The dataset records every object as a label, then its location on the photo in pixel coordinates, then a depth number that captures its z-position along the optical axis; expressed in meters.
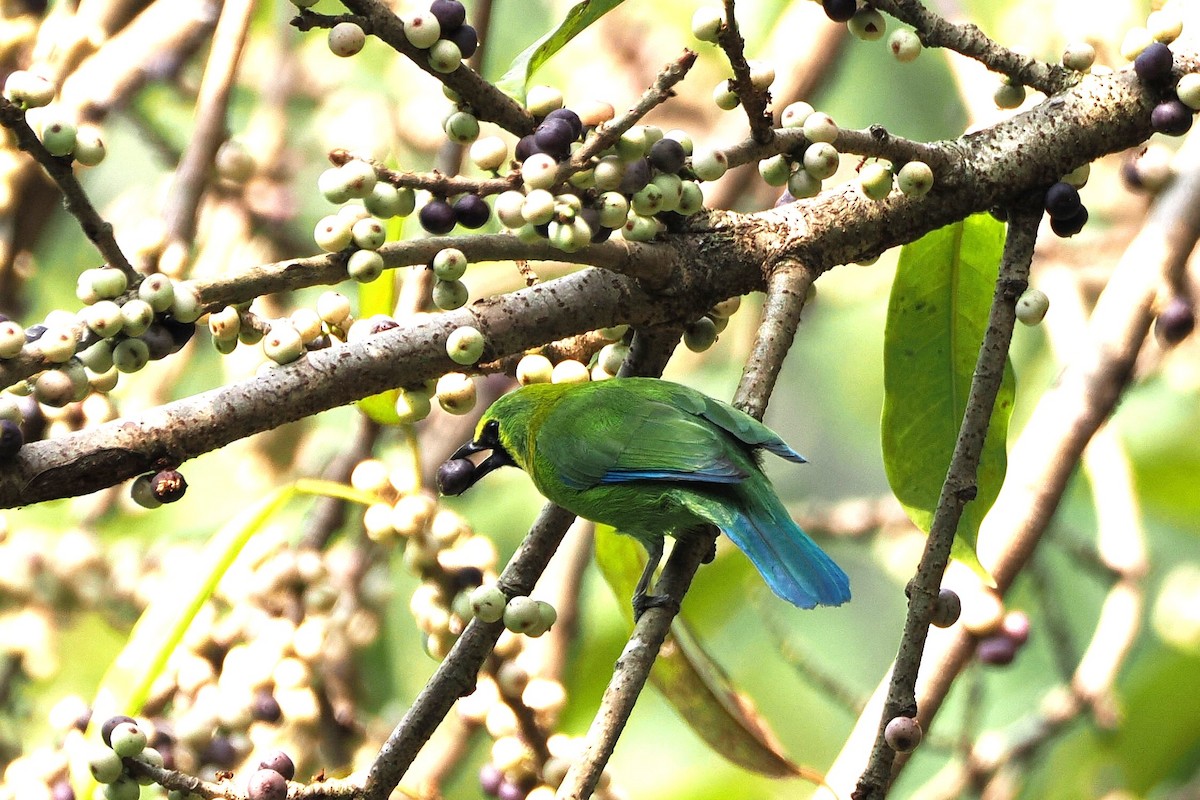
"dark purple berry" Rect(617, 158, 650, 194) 5.36
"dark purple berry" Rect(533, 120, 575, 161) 5.33
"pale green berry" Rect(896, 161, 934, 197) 5.42
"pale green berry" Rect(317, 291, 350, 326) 5.39
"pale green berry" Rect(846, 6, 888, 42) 5.42
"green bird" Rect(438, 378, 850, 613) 5.48
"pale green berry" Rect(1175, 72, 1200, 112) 5.45
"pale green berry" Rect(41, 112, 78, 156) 5.32
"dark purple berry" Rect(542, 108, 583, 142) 5.34
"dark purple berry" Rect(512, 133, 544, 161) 5.34
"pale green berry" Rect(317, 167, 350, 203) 5.35
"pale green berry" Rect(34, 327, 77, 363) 5.32
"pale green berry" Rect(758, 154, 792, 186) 5.41
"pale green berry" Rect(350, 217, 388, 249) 5.34
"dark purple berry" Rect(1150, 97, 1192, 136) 5.45
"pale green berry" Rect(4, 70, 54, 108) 5.33
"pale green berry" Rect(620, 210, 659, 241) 5.38
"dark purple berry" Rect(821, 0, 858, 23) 5.41
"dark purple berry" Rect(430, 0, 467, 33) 5.34
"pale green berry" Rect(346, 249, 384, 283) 5.34
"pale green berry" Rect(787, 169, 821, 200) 5.40
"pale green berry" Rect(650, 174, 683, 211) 5.37
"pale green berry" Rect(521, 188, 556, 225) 5.34
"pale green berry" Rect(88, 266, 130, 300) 5.33
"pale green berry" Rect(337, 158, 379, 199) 5.34
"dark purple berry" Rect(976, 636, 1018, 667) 5.61
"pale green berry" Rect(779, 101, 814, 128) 5.40
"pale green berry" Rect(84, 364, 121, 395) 5.35
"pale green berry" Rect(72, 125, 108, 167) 5.34
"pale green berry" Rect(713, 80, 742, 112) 5.39
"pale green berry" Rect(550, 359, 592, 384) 5.47
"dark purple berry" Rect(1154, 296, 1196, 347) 5.62
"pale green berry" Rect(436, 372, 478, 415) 5.42
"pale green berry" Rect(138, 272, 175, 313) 5.33
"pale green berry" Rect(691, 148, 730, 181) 5.37
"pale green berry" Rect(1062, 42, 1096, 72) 5.47
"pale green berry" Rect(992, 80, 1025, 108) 5.47
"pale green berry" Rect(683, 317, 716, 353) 5.43
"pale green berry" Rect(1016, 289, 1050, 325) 5.45
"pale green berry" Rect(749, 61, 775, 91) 5.39
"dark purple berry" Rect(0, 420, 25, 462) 5.30
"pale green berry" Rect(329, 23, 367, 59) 5.34
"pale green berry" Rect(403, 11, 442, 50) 5.33
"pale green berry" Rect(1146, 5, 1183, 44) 5.48
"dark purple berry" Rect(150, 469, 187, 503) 5.32
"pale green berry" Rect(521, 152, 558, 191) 5.33
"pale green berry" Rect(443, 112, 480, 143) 5.36
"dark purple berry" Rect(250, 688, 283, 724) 5.59
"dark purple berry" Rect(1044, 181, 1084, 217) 5.45
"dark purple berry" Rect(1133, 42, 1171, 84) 5.46
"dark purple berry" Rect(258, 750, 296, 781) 5.37
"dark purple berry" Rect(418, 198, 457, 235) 5.35
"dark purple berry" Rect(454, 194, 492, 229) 5.36
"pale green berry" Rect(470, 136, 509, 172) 5.37
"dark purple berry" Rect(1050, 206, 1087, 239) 5.45
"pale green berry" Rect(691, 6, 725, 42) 5.36
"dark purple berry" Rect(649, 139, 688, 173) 5.36
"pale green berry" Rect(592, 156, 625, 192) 5.35
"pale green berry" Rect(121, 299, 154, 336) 5.33
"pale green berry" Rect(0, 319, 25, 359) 5.31
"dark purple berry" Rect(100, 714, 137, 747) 5.37
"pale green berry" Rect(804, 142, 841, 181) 5.38
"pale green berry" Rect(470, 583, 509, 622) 5.38
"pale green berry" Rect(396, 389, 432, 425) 5.41
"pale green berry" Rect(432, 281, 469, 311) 5.37
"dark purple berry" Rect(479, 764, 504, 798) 5.55
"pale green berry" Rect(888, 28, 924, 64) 5.43
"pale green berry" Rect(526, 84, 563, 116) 5.36
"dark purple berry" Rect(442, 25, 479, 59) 5.34
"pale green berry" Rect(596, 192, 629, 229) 5.35
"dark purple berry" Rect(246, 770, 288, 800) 5.35
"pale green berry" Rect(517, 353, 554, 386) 5.45
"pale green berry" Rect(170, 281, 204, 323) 5.33
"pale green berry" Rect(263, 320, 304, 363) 5.35
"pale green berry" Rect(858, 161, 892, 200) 5.40
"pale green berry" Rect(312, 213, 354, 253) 5.34
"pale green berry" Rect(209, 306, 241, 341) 5.36
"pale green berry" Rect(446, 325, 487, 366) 5.37
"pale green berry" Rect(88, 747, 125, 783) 5.36
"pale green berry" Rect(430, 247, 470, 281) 5.35
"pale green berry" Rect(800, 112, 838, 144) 5.38
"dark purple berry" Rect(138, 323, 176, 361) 5.34
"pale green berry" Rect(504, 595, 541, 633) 5.39
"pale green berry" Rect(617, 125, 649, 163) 5.35
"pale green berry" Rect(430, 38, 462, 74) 5.34
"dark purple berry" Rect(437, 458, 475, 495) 5.47
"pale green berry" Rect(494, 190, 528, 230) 5.34
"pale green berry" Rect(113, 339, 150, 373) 5.33
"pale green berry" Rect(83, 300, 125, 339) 5.33
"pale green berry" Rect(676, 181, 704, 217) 5.38
